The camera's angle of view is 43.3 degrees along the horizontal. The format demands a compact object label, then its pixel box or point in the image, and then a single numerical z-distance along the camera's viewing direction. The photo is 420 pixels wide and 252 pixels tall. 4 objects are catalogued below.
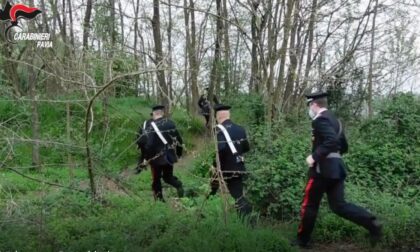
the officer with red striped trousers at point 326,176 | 6.03
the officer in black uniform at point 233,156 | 7.21
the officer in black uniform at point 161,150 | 9.48
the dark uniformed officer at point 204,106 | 17.52
